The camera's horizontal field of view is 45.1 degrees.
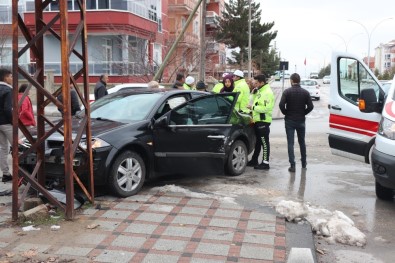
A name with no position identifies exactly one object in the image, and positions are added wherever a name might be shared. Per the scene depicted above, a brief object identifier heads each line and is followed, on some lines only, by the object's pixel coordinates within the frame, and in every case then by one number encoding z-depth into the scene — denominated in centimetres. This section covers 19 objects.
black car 602
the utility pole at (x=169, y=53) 1678
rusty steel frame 506
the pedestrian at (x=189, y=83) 1116
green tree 5466
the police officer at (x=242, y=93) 927
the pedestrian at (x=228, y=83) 976
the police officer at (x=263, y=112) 855
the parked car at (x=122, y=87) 1365
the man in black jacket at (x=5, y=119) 697
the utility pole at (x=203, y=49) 2091
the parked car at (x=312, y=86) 3612
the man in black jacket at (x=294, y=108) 854
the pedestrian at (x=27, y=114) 771
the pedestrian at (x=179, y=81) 1098
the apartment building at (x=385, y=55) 13950
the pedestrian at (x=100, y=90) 1264
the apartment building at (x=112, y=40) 3011
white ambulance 673
